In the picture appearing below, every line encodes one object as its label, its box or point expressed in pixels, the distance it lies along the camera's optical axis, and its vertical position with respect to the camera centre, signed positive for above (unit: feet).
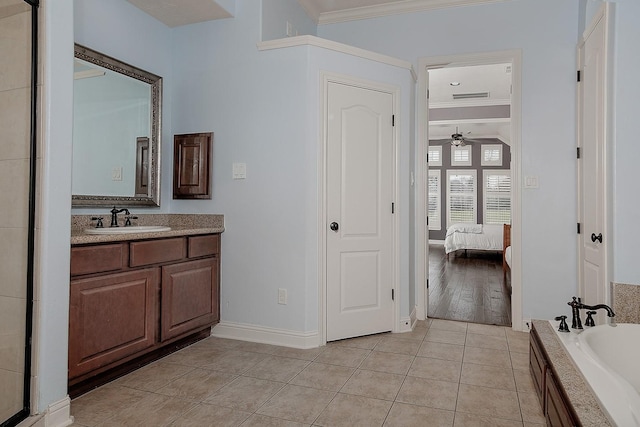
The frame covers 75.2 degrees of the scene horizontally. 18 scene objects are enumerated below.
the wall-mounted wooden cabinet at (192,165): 11.13 +1.35
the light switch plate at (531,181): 11.74 +1.02
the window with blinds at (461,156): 34.94 +5.18
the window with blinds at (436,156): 35.81 +5.25
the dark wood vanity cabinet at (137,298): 7.23 -1.72
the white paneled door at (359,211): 10.53 +0.14
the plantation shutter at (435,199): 35.70 +1.52
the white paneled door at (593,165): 8.89 +1.26
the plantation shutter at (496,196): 33.81 +1.70
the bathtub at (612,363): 4.33 -1.99
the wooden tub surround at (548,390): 4.85 -2.44
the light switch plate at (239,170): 10.80 +1.17
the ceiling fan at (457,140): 27.25 +5.12
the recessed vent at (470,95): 23.02 +6.84
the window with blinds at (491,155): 34.14 +5.15
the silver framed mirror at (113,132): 9.20 +2.00
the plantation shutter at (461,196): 34.65 +1.74
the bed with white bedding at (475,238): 26.84 -1.38
